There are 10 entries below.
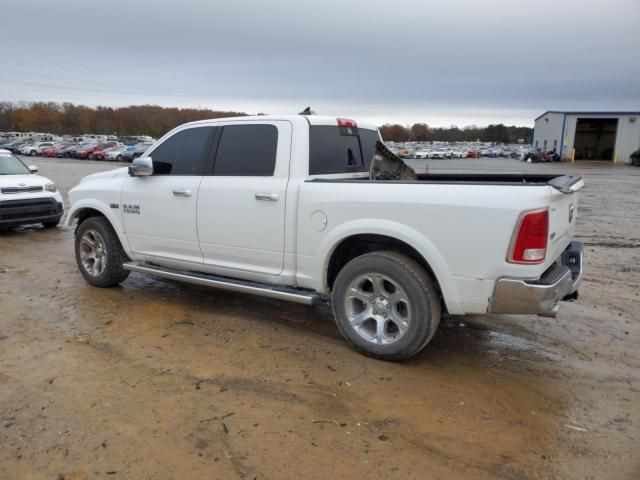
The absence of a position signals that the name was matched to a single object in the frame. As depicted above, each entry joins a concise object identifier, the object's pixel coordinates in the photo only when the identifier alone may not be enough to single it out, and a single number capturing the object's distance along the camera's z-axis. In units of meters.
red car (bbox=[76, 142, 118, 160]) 51.41
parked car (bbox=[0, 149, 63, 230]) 9.65
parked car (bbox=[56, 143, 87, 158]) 53.59
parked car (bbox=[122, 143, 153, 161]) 46.00
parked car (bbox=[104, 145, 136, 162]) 48.66
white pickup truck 3.64
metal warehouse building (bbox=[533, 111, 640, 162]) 52.75
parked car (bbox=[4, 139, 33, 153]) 60.59
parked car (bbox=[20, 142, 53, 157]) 57.25
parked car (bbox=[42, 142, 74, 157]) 54.93
